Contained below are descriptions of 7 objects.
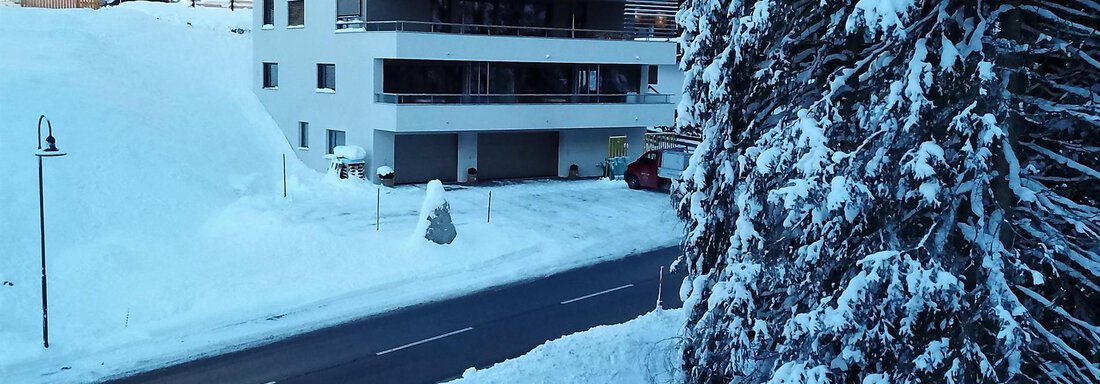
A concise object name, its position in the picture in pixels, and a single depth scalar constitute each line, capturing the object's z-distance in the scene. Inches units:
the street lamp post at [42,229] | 692.7
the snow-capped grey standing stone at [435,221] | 978.7
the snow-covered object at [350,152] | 1318.9
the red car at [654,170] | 1344.7
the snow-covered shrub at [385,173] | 1331.2
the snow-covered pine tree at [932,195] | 314.0
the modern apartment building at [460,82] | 1337.4
